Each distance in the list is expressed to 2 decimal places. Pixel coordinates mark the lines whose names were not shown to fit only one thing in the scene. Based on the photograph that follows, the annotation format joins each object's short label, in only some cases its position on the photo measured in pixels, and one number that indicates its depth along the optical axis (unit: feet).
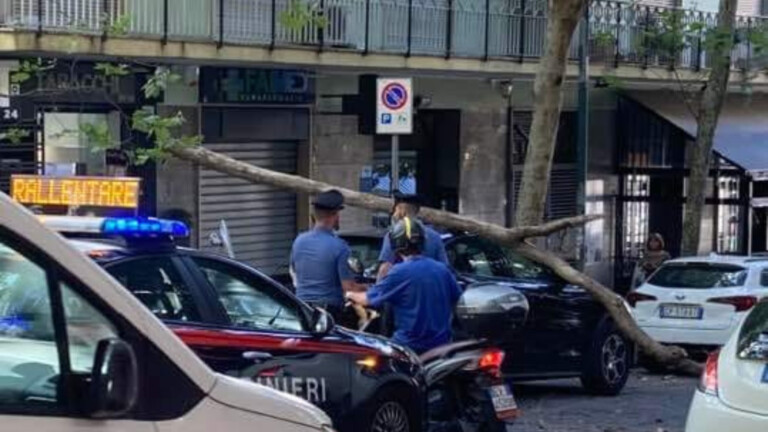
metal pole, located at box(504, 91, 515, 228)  79.10
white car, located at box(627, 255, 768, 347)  53.31
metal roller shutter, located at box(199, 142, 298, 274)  62.85
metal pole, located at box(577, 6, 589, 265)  67.92
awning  83.30
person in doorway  66.90
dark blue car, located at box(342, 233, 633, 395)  40.81
